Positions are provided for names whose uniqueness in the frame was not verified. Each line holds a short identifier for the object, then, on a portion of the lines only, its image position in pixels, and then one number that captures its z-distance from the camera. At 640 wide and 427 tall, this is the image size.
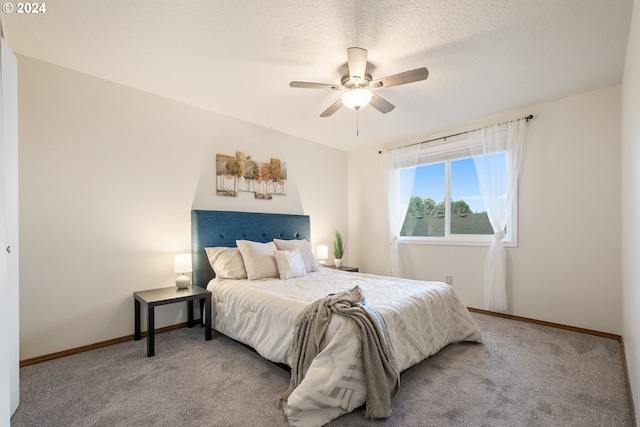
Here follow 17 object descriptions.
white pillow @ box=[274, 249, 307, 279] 3.28
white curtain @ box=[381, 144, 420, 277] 4.55
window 3.94
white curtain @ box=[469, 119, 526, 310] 3.56
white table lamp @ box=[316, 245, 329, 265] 4.57
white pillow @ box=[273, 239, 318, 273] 3.68
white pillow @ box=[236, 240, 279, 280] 3.20
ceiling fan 2.17
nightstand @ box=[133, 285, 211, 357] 2.56
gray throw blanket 1.78
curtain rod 3.46
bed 1.73
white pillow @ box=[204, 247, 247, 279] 3.21
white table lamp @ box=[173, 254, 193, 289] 3.08
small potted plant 4.72
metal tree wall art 3.70
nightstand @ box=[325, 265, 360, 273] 4.52
